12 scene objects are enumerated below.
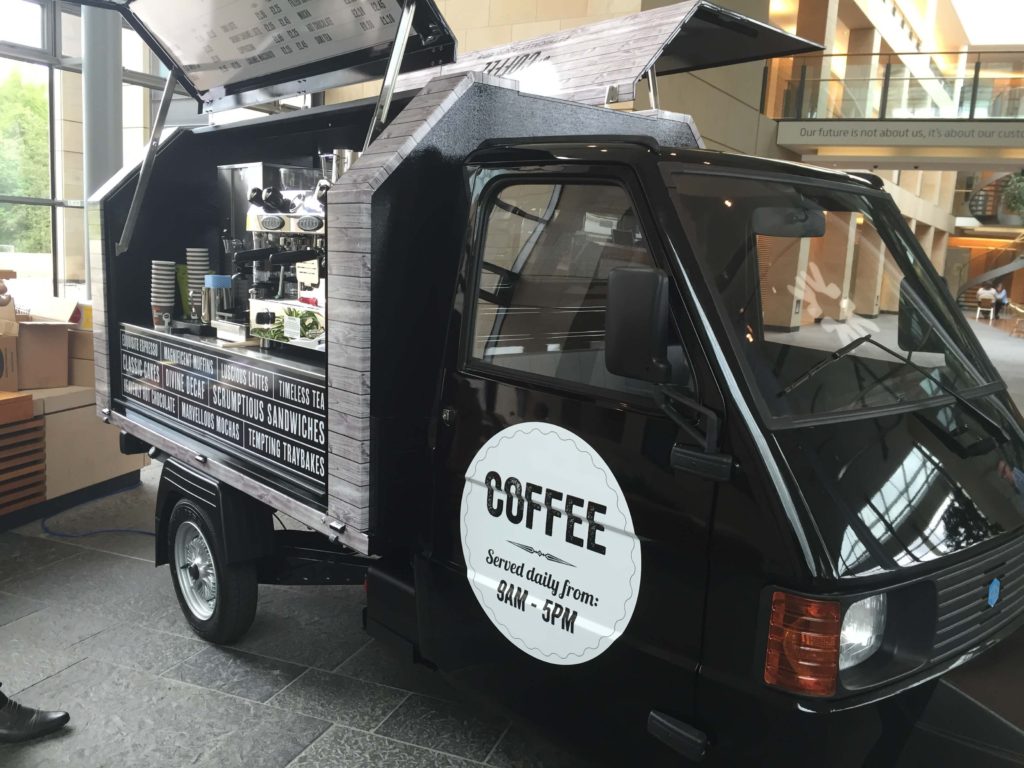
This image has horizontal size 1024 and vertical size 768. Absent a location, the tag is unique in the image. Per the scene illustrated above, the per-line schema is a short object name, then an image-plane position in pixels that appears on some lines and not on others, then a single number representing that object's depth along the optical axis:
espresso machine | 3.57
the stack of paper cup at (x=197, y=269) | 4.60
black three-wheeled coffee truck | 1.90
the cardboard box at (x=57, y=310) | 5.62
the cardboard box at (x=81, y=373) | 5.55
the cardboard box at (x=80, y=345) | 5.55
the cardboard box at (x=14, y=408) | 4.84
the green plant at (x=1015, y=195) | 21.75
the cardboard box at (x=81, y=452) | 5.24
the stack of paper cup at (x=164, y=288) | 4.44
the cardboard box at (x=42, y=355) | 5.20
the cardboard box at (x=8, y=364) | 5.08
